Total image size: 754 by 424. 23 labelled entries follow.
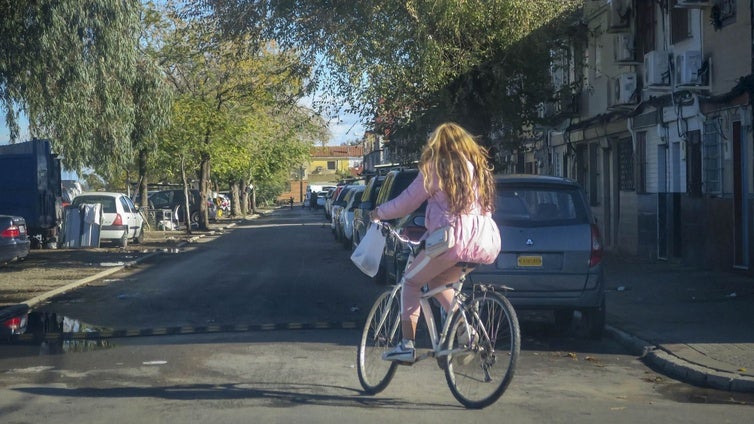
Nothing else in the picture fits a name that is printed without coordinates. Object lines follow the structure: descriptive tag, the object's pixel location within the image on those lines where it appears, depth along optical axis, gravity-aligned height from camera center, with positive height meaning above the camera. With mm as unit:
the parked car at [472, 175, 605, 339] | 10047 -513
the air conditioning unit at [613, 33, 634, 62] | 21292 +3449
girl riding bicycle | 6711 -15
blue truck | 25891 +739
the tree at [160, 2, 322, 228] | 33531 +3928
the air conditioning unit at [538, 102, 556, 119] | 25148 +2551
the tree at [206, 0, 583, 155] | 18062 +3025
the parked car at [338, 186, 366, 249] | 25234 -182
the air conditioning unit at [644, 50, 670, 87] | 18375 +2556
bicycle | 6598 -908
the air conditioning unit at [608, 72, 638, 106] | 20859 +2527
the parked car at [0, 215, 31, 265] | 18609 -480
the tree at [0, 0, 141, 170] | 16969 +2816
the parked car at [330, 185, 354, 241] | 29289 +16
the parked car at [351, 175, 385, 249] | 18847 +5
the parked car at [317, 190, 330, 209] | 67894 +877
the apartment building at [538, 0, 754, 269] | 16359 +1709
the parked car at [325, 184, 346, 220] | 39953 +418
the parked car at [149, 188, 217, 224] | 45053 +558
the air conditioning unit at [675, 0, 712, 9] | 16484 +3383
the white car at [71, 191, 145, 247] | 27109 -80
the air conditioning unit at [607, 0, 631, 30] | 21328 +4157
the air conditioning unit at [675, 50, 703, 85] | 17125 +2425
